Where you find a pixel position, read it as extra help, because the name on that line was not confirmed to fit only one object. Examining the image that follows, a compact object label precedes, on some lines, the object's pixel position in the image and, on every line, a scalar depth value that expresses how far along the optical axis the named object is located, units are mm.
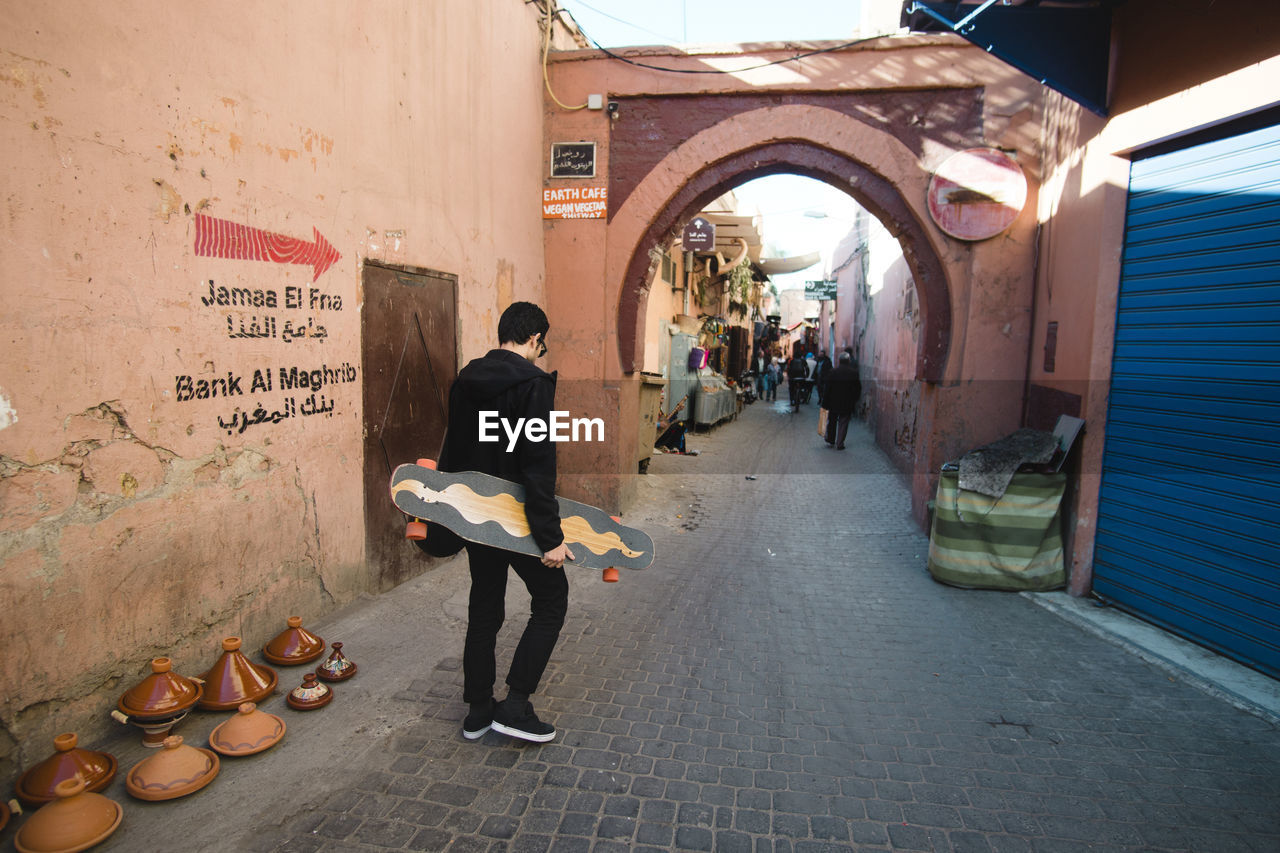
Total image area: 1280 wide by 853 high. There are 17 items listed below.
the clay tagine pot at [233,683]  3158
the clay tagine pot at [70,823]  2240
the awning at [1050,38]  5121
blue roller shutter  3881
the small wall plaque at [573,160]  7387
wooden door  4676
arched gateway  6523
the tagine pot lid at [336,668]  3564
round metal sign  6387
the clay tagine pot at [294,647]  3656
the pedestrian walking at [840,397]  12125
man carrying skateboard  2857
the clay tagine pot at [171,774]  2580
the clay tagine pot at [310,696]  3268
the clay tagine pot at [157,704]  2844
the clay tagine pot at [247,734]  2877
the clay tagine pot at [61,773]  2438
